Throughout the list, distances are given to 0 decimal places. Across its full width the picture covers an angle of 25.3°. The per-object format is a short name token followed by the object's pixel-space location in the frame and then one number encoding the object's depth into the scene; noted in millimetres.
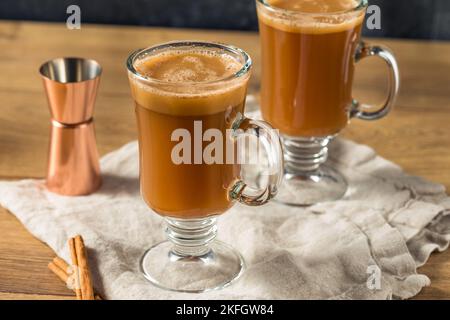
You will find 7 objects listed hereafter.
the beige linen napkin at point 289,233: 606
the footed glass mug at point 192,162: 570
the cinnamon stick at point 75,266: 594
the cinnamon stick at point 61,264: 612
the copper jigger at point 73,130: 686
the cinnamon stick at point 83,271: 590
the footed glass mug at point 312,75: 677
